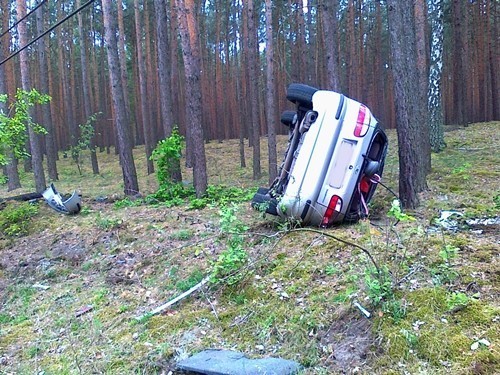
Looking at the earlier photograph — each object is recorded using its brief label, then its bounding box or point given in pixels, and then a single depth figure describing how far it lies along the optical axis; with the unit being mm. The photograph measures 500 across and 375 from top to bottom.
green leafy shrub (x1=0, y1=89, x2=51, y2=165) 9594
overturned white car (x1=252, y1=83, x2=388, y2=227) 5898
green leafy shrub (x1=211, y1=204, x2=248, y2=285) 5215
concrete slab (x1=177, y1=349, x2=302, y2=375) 3467
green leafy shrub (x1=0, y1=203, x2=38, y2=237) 9453
